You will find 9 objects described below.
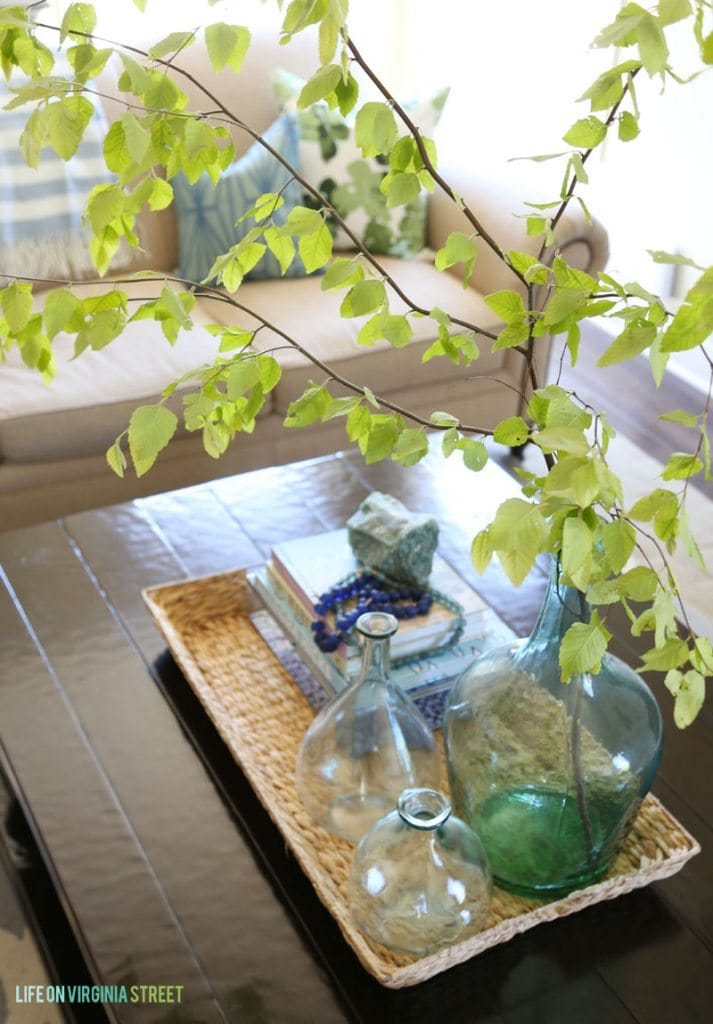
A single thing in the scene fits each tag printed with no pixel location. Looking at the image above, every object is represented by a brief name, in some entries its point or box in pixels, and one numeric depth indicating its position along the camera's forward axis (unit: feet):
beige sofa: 6.63
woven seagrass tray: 3.15
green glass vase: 3.12
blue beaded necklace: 4.02
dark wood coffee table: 3.10
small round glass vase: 3.02
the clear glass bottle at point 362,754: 3.53
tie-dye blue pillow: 7.57
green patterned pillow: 7.72
